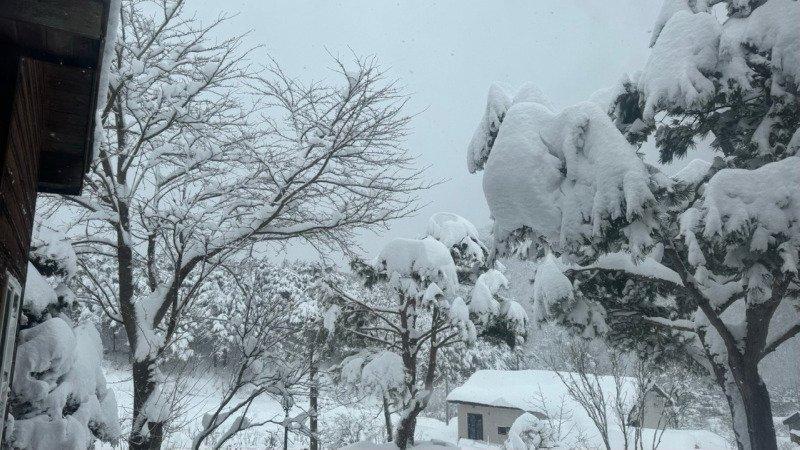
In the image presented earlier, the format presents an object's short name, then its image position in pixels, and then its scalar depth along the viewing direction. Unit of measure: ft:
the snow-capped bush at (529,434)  58.08
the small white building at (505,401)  96.94
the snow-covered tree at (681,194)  18.95
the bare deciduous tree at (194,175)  24.48
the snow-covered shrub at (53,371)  12.44
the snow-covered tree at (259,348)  22.18
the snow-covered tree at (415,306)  39.44
